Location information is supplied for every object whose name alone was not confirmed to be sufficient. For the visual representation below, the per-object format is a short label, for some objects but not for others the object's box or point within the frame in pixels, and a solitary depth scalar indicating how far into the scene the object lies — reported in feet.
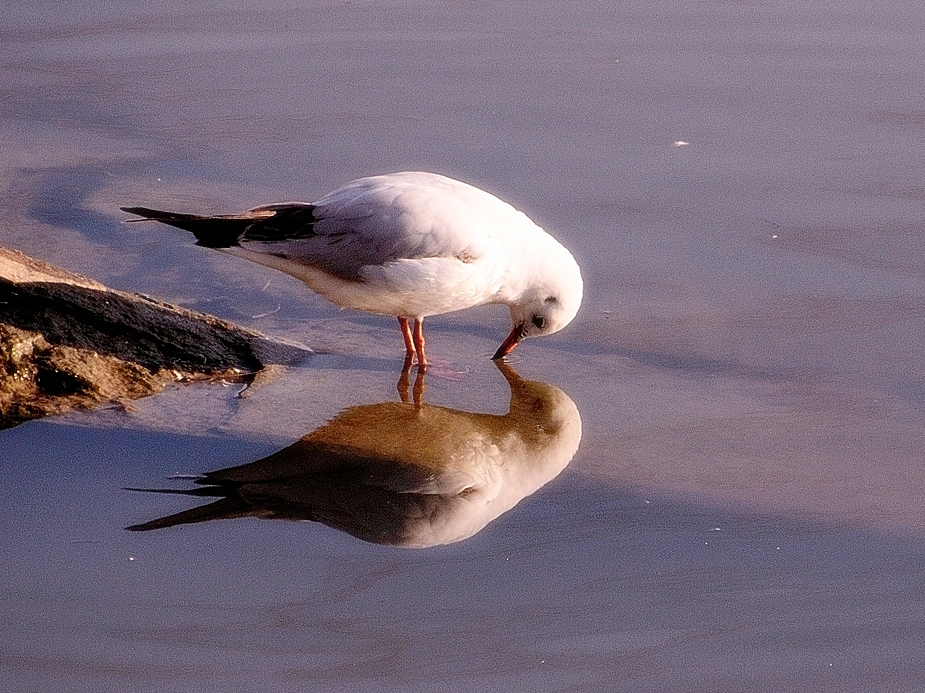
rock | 31.07
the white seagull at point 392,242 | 33.60
